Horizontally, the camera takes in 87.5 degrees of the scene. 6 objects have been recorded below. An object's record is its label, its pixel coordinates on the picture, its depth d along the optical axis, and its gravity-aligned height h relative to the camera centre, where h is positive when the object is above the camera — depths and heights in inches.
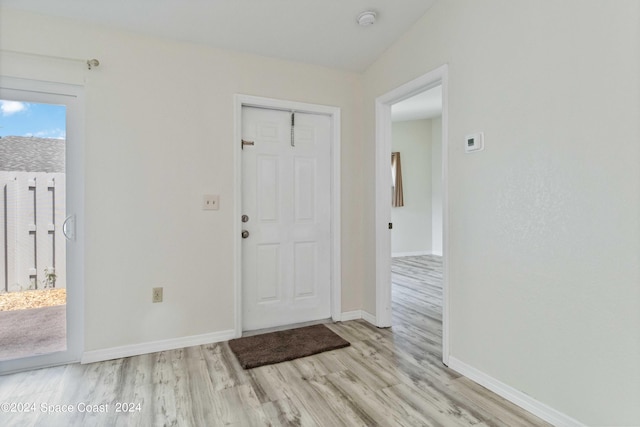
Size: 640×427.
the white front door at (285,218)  116.0 -2.1
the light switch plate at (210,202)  105.6 +3.2
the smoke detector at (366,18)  96.8 +57.0
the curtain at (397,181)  272.8 +25.4
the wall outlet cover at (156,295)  100.0 -24.9
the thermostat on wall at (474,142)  82.2 +17.5
